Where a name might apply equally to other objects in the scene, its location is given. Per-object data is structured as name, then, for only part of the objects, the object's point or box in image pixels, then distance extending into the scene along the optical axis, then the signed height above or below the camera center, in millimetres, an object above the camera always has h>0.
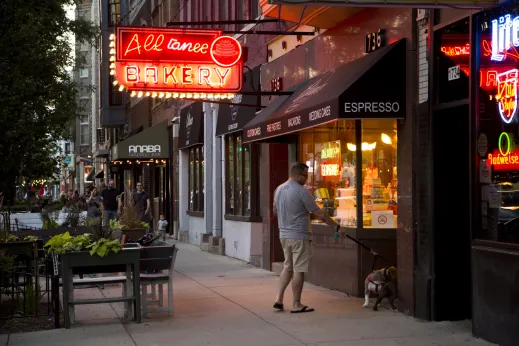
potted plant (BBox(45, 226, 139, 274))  9383 -743
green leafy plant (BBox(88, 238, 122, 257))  9359 -700
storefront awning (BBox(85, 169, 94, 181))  56794 +622
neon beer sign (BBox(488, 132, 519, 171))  7900 +255
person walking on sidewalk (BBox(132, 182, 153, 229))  21142 -391
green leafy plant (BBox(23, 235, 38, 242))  12133 -774
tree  18734 +2506
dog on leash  10008 -1232
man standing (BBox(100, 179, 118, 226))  21672 -404
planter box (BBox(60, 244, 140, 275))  9391 -863
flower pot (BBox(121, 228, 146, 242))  13516 -786
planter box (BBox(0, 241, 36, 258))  11472 -862
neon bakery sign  12758 +1920
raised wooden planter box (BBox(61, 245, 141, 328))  9383 -967
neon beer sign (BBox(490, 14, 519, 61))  7770 +1409
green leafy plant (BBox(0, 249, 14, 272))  9906 -918
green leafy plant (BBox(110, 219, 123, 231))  11398 -553
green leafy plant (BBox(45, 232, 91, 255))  9406 -663
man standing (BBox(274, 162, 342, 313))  10055 -557
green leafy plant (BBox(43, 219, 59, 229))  14477 -667
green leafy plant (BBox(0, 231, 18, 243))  11705 -735
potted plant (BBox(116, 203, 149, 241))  13610 -662
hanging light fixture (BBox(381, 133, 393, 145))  11008 +590
